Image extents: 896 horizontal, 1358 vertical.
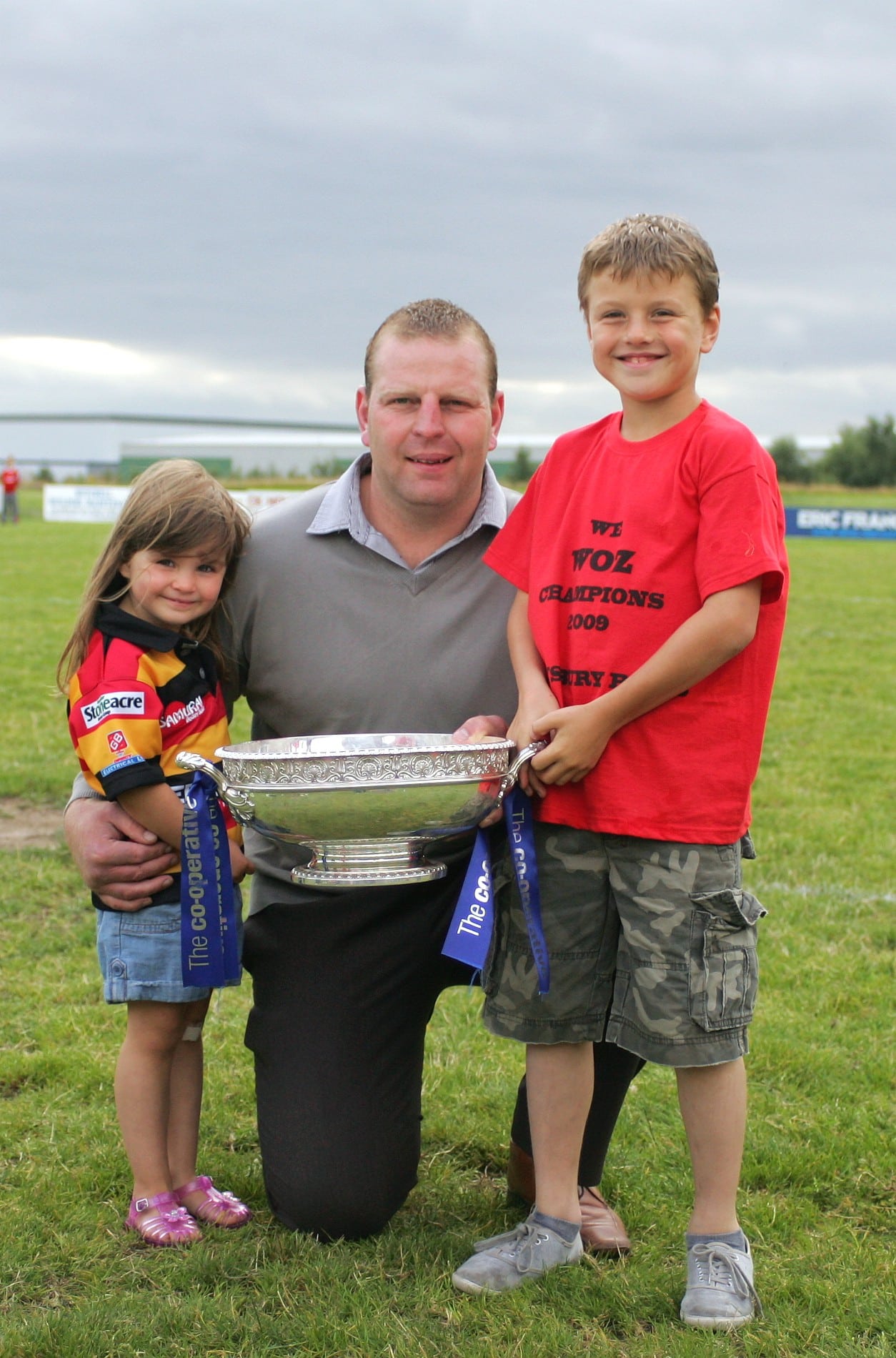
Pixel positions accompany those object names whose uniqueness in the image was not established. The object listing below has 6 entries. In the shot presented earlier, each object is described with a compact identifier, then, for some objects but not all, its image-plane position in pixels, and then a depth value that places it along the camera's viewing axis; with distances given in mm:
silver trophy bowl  2240
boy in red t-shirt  2293
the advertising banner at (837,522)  30844
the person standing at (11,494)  28656
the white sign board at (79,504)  31672
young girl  2598
